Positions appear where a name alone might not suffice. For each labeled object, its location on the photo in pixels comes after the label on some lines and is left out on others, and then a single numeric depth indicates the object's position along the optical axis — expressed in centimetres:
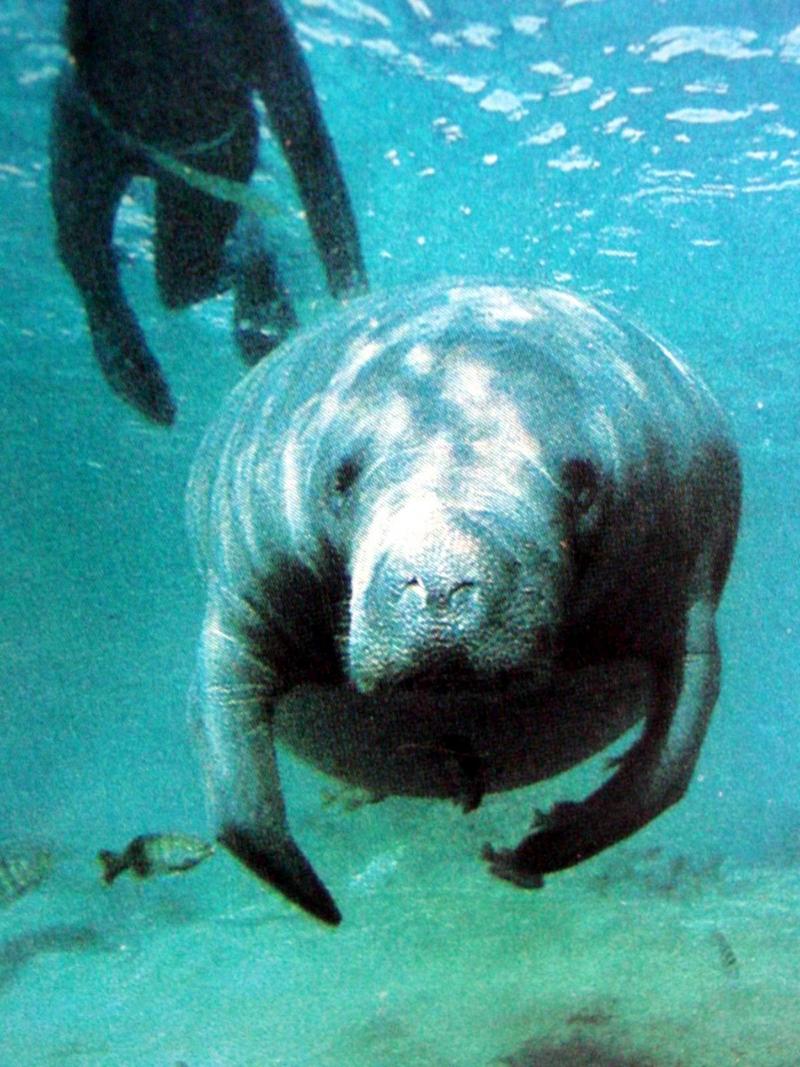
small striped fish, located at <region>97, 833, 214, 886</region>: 675
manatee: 229
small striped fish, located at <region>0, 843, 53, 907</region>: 974
